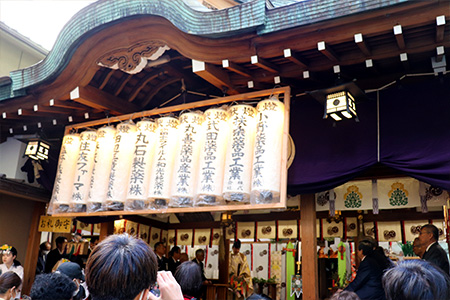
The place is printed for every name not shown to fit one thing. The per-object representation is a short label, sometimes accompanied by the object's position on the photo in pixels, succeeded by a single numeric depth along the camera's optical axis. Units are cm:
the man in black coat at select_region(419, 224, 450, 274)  570
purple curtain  500
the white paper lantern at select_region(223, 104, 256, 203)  547
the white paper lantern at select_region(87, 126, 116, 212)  661
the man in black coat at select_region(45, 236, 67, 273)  918
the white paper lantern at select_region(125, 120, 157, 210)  622
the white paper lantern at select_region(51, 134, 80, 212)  695
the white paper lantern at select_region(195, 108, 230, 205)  567
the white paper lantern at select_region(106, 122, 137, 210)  645
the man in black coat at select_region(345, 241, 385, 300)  606
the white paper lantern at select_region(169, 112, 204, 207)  584
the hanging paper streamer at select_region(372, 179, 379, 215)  720
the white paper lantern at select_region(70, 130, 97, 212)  680
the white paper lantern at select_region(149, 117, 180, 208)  605
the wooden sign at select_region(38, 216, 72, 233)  928
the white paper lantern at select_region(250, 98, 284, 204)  529
